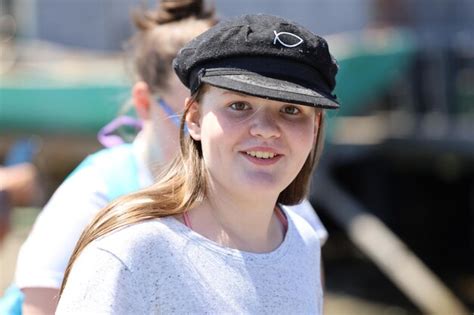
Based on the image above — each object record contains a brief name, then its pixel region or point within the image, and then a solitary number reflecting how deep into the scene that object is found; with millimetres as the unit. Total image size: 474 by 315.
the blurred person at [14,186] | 6867
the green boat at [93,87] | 16984
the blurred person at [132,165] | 4461
